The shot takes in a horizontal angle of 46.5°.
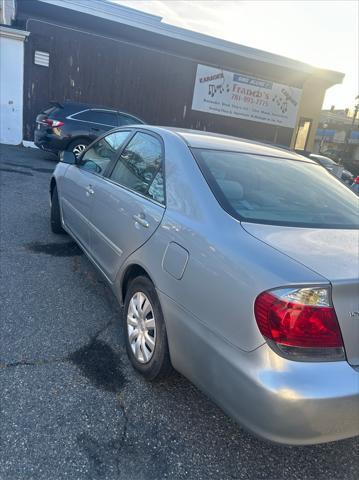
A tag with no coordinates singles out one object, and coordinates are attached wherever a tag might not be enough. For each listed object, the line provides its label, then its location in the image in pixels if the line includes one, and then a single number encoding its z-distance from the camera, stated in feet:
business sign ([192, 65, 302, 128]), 49.98
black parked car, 32.27
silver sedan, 5.80
